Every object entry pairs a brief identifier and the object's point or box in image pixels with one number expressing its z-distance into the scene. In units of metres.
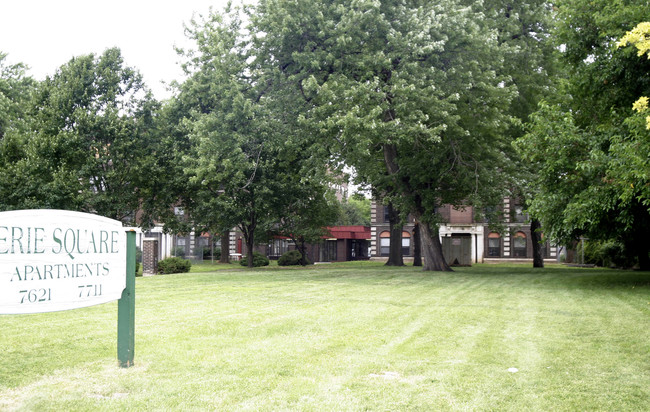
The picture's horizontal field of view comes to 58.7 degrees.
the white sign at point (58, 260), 5.75
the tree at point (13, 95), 34.94
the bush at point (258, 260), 47.73
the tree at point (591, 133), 17.39
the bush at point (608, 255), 39.50
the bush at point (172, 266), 33.30
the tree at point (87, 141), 30.34
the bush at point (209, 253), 63.39
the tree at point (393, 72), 22.28
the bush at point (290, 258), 49.56
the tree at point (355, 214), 92.25
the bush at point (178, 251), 56.55
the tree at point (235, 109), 23.38
